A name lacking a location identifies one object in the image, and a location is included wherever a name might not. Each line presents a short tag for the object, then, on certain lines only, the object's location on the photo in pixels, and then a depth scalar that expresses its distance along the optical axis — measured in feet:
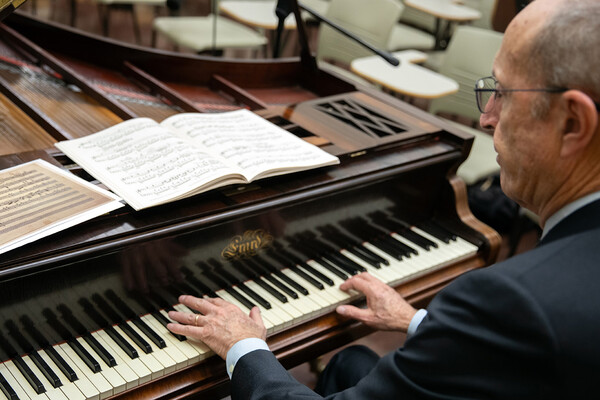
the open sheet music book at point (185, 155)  5.77
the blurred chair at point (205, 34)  16.94
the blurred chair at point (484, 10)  22.29
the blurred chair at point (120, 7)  19.66
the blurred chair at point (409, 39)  20.15
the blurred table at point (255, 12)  18.49
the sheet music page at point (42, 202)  5.00
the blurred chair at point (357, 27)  17.03
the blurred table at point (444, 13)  20.95
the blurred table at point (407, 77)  14.57
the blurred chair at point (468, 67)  14.60
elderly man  3.48
